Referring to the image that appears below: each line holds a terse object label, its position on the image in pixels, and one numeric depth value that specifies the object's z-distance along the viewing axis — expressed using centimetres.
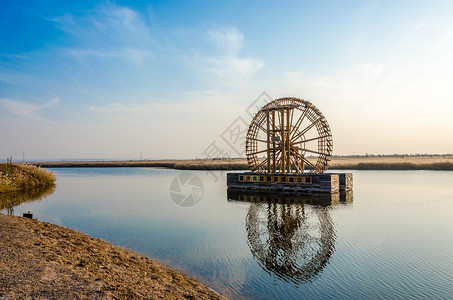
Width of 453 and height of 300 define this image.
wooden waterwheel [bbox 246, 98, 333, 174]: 2700
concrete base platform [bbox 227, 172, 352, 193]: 2339
